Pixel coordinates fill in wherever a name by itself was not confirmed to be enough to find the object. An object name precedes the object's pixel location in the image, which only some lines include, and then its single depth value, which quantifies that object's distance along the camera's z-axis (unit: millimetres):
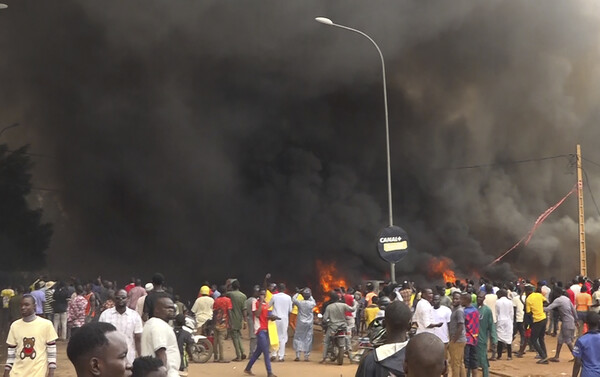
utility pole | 26531
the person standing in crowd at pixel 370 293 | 16891
